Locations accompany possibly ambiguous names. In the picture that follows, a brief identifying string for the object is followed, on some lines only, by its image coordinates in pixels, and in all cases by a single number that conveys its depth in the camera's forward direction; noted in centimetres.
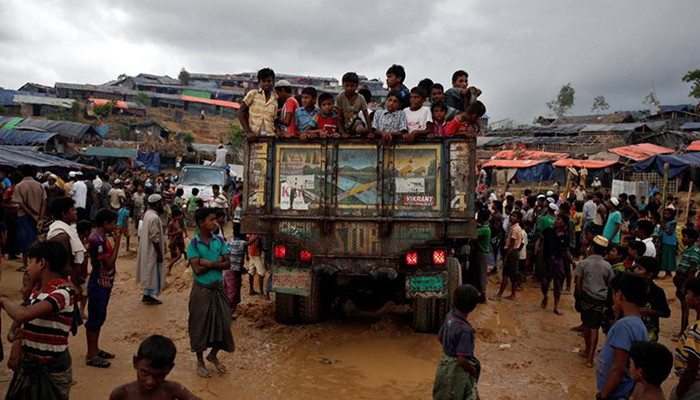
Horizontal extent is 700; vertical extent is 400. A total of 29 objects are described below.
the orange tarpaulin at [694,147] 2360
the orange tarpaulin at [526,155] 2897
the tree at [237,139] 4516
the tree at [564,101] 7019
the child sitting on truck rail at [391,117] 678
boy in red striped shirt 331
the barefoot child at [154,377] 259
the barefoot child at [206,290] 516
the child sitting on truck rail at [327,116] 688
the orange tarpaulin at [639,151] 2472
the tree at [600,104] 6444
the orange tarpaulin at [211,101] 6475
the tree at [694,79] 3878
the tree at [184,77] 7806
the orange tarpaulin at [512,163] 2780
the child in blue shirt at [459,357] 359
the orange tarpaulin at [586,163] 2468
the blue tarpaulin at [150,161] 3503
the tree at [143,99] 5959
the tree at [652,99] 4866
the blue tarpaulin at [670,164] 1863
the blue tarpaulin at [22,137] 2692
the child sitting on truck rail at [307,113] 694
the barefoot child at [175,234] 1008
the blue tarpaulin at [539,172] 2791
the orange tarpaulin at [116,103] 5282
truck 615
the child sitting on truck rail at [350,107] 670
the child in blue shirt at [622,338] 329
